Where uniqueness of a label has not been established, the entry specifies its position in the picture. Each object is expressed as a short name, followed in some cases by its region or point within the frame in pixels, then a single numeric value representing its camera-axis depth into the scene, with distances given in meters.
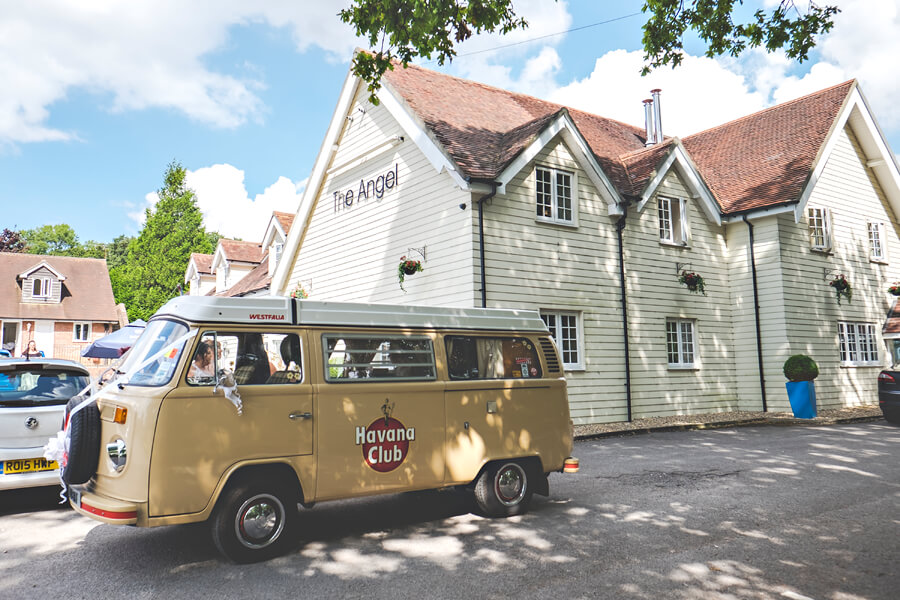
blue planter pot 16.64
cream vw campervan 5.32
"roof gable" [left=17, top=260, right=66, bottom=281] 41.34
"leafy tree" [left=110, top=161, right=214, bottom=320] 49.06
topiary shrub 16.64
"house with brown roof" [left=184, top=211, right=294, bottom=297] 26.59
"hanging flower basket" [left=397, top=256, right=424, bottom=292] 14.87
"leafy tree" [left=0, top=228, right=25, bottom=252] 58.12
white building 15.24
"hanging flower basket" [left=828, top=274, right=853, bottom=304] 19.70
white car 7.35
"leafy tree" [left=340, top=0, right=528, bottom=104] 9.22
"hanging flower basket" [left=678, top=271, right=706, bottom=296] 17.95
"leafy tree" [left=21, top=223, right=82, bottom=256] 75.97
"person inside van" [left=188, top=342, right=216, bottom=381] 5.45
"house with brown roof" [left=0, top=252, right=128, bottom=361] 40.53
